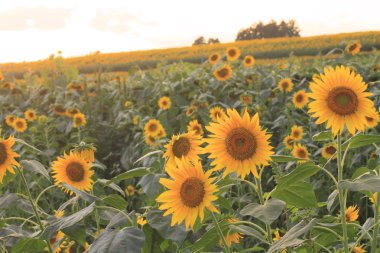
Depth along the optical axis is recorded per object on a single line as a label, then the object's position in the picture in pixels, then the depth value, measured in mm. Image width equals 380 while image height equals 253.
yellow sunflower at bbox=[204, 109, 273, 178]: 1674
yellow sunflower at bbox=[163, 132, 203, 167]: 1928
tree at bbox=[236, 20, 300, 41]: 36281
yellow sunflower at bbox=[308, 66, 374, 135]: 1790
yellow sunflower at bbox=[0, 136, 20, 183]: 2059
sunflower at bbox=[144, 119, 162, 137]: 4637
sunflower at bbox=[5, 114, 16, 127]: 5828
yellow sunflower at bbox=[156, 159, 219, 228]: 1589
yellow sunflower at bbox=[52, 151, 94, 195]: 2330
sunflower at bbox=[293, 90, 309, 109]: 4855
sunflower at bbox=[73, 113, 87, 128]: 5537
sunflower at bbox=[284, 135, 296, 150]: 4234
